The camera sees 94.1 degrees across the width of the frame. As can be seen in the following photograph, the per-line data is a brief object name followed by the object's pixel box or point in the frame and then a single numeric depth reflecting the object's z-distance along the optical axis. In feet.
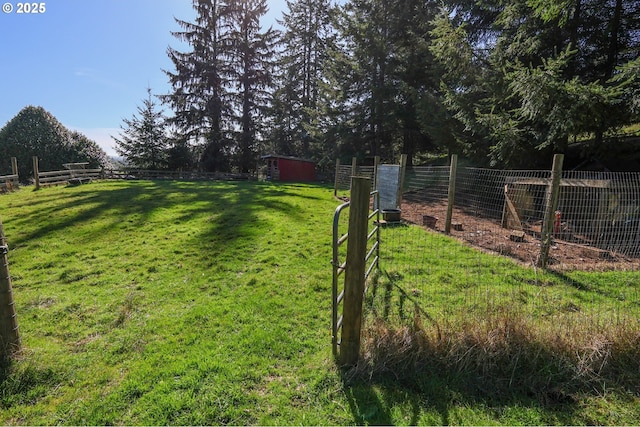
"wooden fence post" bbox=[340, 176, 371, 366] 8.02
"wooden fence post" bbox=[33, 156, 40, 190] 44.37
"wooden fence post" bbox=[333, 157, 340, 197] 43.33
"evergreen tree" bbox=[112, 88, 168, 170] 77.87
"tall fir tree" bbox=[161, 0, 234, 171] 78.95
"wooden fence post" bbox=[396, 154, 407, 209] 25.57
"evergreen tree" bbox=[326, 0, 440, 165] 57.82
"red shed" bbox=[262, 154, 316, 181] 77.87
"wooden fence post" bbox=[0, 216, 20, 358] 8.61
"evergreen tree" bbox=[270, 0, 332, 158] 93.71
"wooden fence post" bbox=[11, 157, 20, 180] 47.38
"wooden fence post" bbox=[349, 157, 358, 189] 35.12
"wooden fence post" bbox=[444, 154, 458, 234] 20.97
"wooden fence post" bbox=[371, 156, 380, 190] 27.50
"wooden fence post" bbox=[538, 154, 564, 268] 15.02
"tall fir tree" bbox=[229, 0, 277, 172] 82.84
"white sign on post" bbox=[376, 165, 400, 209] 25.86
